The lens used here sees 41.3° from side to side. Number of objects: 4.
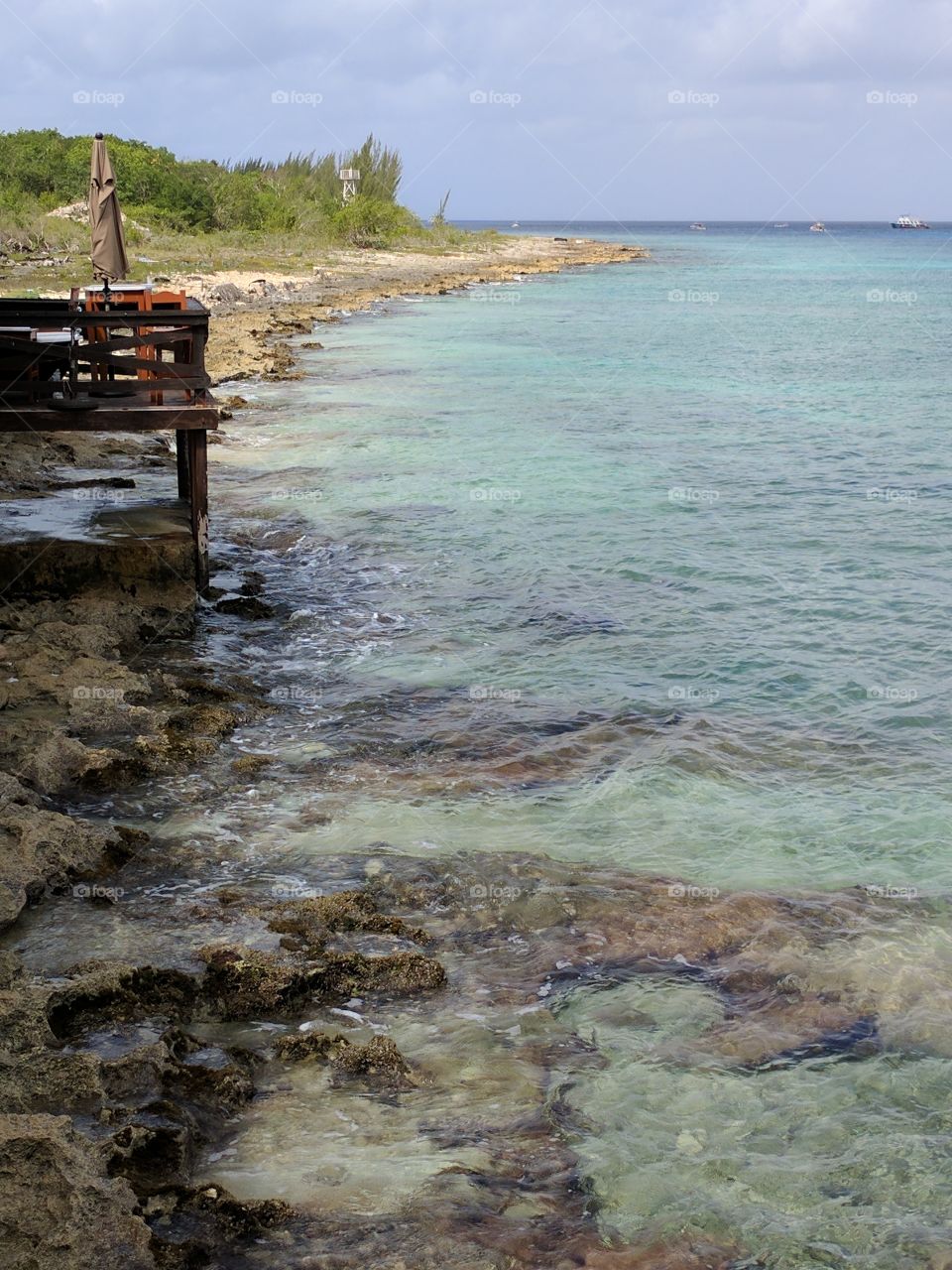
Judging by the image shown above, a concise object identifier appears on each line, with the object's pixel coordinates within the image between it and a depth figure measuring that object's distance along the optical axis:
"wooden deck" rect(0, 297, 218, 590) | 11.88
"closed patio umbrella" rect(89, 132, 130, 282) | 13.70
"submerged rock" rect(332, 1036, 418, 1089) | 6.03
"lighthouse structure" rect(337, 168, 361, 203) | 104.08
